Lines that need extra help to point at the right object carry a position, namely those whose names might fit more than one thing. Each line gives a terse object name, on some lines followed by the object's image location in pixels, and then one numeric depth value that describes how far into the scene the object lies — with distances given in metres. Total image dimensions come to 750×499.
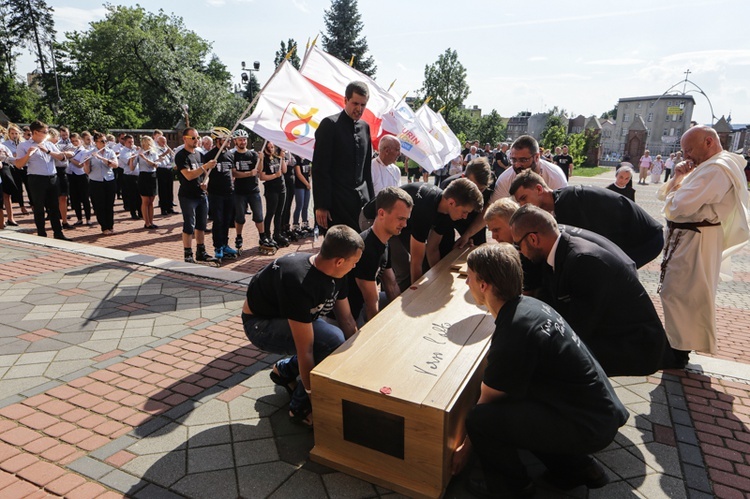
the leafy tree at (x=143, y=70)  35.88
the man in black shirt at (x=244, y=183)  7.65
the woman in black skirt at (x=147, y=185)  9.52
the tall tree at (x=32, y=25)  40.94
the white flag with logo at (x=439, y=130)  9.80
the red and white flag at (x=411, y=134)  7.93
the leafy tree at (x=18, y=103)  40.16
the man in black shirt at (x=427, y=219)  4.05
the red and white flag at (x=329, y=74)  7.27
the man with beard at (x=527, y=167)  4.96
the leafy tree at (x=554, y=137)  42.88
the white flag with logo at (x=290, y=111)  6.30
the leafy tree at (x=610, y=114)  146.75
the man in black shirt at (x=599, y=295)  2.85
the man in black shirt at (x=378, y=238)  3.58
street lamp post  19.39
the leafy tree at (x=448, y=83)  60.47
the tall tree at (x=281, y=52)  61.89
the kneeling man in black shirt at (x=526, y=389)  2.21
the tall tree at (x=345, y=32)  42.94
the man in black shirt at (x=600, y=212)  4.02
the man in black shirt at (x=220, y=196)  7.21
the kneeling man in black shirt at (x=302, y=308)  2.78
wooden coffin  2.31
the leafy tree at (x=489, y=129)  63.53
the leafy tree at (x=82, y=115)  25.80
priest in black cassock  4.71
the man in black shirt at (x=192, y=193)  6.87
